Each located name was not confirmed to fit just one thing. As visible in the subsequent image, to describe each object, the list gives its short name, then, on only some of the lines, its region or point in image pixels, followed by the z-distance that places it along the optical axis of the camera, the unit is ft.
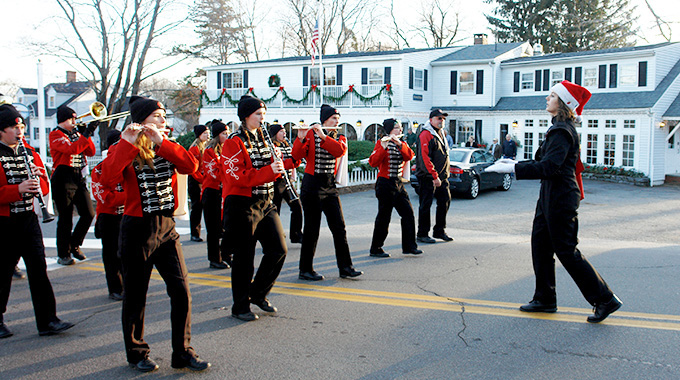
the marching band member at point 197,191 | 31.26
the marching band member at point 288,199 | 32.09
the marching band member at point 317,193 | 23.95
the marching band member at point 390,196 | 29.27
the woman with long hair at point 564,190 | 17.97
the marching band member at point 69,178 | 26.81
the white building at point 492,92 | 84.99
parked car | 58.39
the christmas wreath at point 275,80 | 122.72
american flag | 83.29
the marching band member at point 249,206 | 18.34
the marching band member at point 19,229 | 17.69
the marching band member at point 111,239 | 21.89
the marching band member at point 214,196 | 27.22
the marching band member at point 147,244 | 14.74
